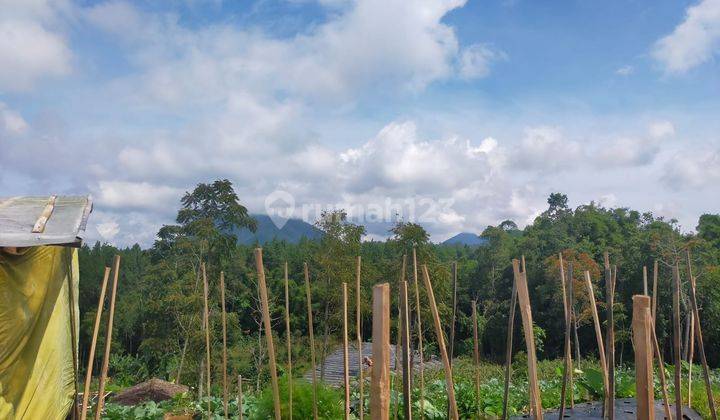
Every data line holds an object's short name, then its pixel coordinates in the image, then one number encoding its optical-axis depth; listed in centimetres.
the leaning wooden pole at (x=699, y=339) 298
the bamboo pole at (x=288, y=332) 315
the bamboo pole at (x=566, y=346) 297
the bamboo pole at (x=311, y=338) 330
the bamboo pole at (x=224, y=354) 339
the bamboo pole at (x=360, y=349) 332
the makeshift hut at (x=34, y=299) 258
